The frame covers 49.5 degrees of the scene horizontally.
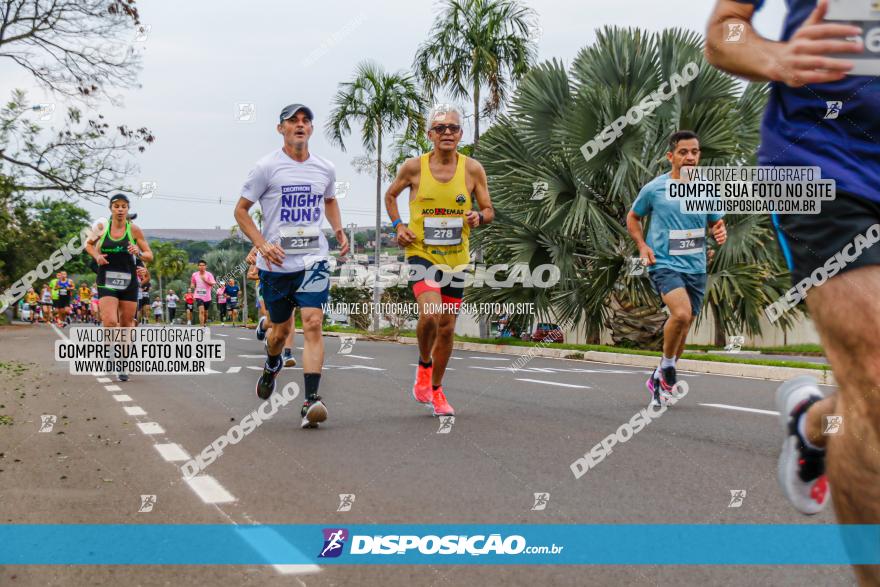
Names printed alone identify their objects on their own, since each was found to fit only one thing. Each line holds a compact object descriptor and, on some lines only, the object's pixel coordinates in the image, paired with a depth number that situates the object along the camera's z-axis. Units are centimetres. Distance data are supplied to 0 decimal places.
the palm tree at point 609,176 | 1520
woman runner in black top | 1109
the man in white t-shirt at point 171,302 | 3684
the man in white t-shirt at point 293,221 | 721
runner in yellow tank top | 730
